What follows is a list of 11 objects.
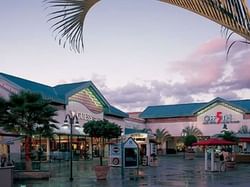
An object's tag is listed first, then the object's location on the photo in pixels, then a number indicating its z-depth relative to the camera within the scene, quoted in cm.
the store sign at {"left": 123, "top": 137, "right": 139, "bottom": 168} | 1786
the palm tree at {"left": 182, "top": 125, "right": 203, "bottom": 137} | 5593
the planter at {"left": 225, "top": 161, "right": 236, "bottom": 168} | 2304
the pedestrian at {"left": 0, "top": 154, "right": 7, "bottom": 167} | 1574
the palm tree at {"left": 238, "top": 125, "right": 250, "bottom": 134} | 4905
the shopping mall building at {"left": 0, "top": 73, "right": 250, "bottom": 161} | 3163
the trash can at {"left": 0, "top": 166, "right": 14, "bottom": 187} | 1048
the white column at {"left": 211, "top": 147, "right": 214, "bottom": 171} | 2024
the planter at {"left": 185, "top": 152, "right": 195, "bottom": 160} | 3905
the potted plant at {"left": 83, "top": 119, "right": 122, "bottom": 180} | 2618
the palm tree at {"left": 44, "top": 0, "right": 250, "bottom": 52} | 330
